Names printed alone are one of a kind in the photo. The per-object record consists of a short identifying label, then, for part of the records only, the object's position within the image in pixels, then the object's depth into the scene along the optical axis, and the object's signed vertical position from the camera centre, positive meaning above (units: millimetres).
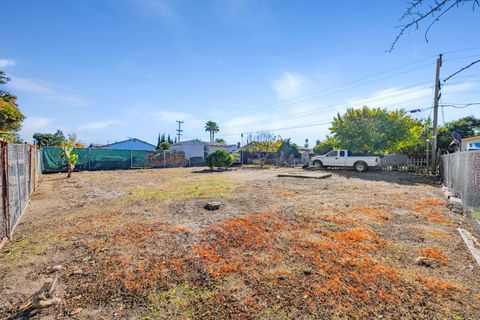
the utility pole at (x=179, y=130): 58409 +6799
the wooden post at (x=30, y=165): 8397 -335
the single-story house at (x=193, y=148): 35016 +1271
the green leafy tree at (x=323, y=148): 39694 +1313
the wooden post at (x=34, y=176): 9816 -899
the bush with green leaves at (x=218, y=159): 21125 -330
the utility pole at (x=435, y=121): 14906 +2278
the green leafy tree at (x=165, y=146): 41969 +1859
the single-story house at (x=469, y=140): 14066 +979
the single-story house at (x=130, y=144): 45109 +2454
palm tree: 64850 +8071
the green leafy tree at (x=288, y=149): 38938 +1087
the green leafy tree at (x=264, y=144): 28862 +1461
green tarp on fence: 17141 -272
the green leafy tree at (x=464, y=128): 26658 +3234
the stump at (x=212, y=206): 6406 -1465
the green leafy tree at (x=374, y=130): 20062 +2281
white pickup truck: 17525 -494
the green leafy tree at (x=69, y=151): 14766 +351
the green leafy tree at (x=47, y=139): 31350 +2649
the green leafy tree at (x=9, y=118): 7950 +1482
